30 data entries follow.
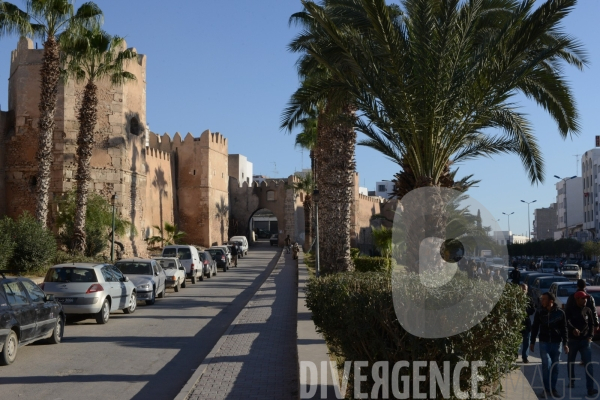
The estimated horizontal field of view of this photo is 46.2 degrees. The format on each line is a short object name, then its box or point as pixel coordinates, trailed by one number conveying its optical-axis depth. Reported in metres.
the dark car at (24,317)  10.20
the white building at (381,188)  141.50
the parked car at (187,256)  29.08
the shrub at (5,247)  22.64
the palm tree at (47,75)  25.70
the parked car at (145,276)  19.86
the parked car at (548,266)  45.44
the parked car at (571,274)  34.96
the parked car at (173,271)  24.78
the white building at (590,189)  86.44
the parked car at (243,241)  55.34
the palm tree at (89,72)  27.62
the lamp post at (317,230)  20.49
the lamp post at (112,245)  28.16
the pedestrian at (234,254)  43.14
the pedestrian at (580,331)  9.24
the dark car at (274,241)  68.72
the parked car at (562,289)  18.61
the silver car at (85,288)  14.95
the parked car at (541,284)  21.67
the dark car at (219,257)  38.42
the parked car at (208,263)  32.31
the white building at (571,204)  104.56
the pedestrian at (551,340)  8.88
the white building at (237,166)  87.75
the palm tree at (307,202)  51.35
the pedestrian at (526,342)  11.55
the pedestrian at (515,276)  19.97
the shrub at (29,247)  24.31
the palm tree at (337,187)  18.97
